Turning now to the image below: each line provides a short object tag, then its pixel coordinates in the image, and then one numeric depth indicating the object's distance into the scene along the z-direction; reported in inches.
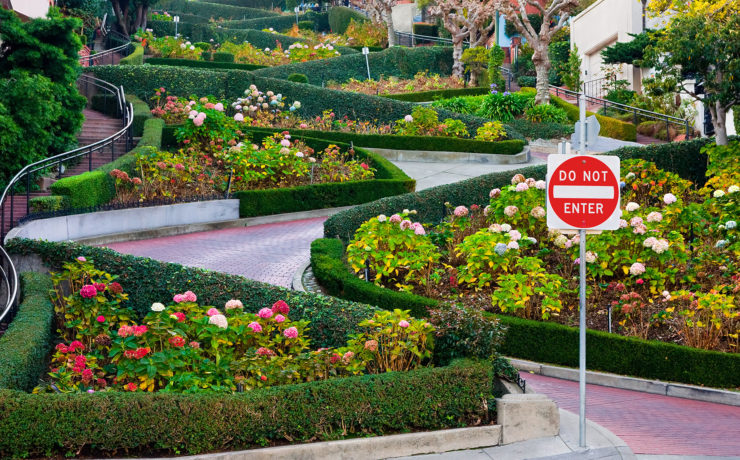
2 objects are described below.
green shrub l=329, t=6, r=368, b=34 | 2122.3
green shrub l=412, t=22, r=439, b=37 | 2039.9
